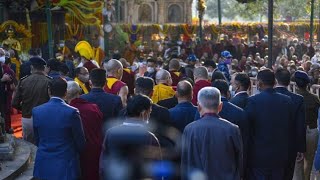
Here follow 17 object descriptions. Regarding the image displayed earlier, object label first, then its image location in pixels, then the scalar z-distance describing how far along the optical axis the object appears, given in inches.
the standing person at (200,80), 677.2
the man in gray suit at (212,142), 431.6
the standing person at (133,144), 414.5
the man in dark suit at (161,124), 482.2
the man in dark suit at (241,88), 565.5
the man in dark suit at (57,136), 493.0
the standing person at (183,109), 524.1
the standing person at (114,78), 656.9
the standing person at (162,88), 655.0
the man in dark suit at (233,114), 508.8
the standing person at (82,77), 696.4
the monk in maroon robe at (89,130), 537.2
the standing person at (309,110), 639.7
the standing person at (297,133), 541.0
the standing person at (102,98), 575.3
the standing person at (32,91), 665.3
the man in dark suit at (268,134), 527.4
